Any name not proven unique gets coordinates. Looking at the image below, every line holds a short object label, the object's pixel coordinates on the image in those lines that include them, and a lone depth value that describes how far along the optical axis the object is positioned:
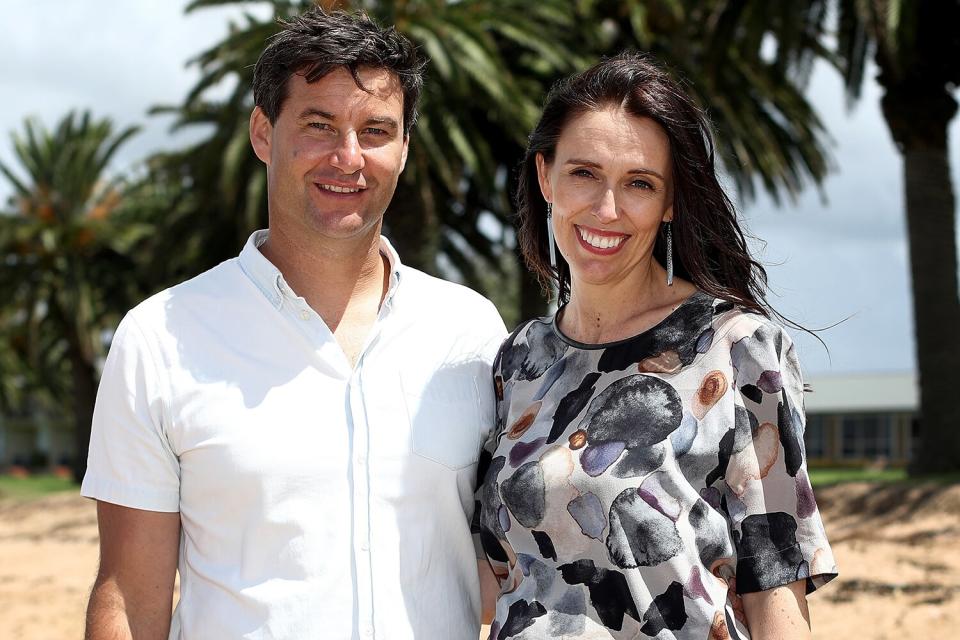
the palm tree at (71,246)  29.45
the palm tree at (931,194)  15.52
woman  2.64
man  2.76
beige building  50.59
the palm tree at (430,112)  17.52
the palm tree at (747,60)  15.62
